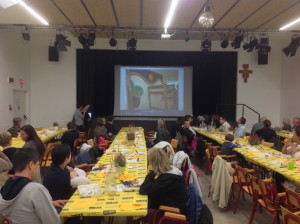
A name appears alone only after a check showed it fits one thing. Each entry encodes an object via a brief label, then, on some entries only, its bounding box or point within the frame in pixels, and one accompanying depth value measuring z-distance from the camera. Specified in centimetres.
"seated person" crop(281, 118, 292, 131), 964
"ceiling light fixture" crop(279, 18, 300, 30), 797
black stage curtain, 1255
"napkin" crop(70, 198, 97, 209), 271
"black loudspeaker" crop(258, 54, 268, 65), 1247
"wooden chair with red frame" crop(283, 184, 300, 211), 312
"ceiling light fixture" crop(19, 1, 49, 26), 674
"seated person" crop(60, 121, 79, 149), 757
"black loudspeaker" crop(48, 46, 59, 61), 1211
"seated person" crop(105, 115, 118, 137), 982
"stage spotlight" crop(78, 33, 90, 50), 959
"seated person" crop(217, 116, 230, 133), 917
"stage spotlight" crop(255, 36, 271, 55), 1022
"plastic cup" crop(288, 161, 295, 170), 427
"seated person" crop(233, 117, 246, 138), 816
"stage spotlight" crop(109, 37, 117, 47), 991
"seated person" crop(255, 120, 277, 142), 767
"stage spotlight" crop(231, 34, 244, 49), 959
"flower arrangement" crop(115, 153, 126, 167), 404
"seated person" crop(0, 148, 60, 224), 215
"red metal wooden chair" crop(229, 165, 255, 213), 423
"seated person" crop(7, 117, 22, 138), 737
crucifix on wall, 1277
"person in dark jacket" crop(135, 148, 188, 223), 307
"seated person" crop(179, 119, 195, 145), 857
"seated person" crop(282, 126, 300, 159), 520
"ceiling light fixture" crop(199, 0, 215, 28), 572
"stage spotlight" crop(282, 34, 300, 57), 1001
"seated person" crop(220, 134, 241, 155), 618
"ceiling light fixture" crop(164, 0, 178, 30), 659
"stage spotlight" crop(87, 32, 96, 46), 953
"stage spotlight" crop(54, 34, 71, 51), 982
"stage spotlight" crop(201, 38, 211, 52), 1013
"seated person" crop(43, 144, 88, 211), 313
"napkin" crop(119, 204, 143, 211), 267
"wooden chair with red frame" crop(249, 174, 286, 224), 357
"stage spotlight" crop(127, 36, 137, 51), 1014
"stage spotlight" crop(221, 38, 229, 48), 1030
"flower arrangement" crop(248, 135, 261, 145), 621
